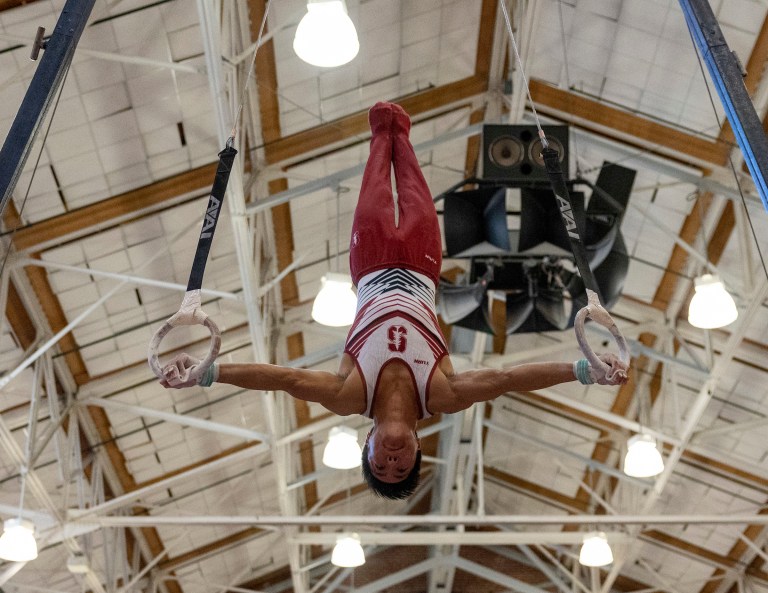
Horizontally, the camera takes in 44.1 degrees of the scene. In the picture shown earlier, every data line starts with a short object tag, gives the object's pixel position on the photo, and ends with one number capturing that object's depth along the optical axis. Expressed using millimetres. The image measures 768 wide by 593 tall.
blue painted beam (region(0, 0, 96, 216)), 3504
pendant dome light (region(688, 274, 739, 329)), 7543
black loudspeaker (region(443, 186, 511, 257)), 7105
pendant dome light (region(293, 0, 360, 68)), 5680
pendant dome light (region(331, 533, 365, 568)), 11883
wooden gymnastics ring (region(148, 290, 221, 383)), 3320
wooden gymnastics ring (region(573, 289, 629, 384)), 3387
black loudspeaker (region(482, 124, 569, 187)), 7117
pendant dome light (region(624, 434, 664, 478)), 9422
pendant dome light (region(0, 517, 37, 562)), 8047
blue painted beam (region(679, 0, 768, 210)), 3787
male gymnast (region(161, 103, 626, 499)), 3594
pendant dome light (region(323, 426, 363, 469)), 9453
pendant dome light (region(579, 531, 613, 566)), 11422
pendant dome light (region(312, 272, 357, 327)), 7797
